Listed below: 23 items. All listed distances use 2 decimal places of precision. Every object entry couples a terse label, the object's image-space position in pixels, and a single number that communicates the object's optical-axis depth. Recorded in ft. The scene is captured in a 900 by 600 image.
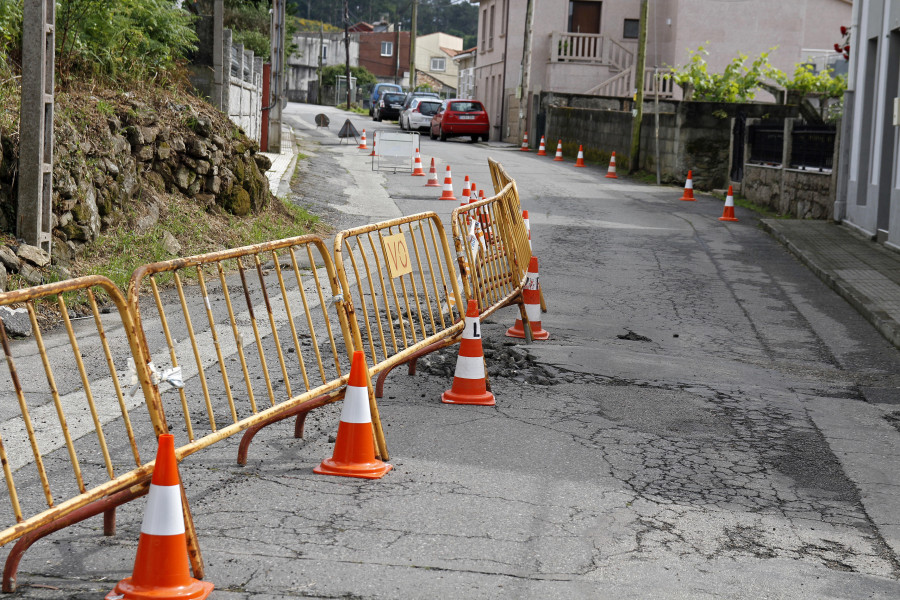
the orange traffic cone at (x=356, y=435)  17.20
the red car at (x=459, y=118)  137.69
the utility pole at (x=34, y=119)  29.99
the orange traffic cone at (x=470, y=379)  22.04
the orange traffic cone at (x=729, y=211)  62.23
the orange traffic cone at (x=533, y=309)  28.58
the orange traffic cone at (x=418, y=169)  83.68
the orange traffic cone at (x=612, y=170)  91.86
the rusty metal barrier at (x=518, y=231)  29.78
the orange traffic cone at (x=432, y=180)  75.36
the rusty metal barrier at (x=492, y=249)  26.45
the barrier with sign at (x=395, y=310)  20.63
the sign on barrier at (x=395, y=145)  84.33
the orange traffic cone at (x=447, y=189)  67.30
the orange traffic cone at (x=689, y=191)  74.59
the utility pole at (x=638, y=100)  94.38
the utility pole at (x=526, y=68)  139.13
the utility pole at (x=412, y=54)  257.14
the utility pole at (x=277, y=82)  84.53
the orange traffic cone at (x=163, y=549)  12.25
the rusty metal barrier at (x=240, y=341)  16.43
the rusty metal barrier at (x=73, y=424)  12.57
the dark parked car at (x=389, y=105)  179.93
